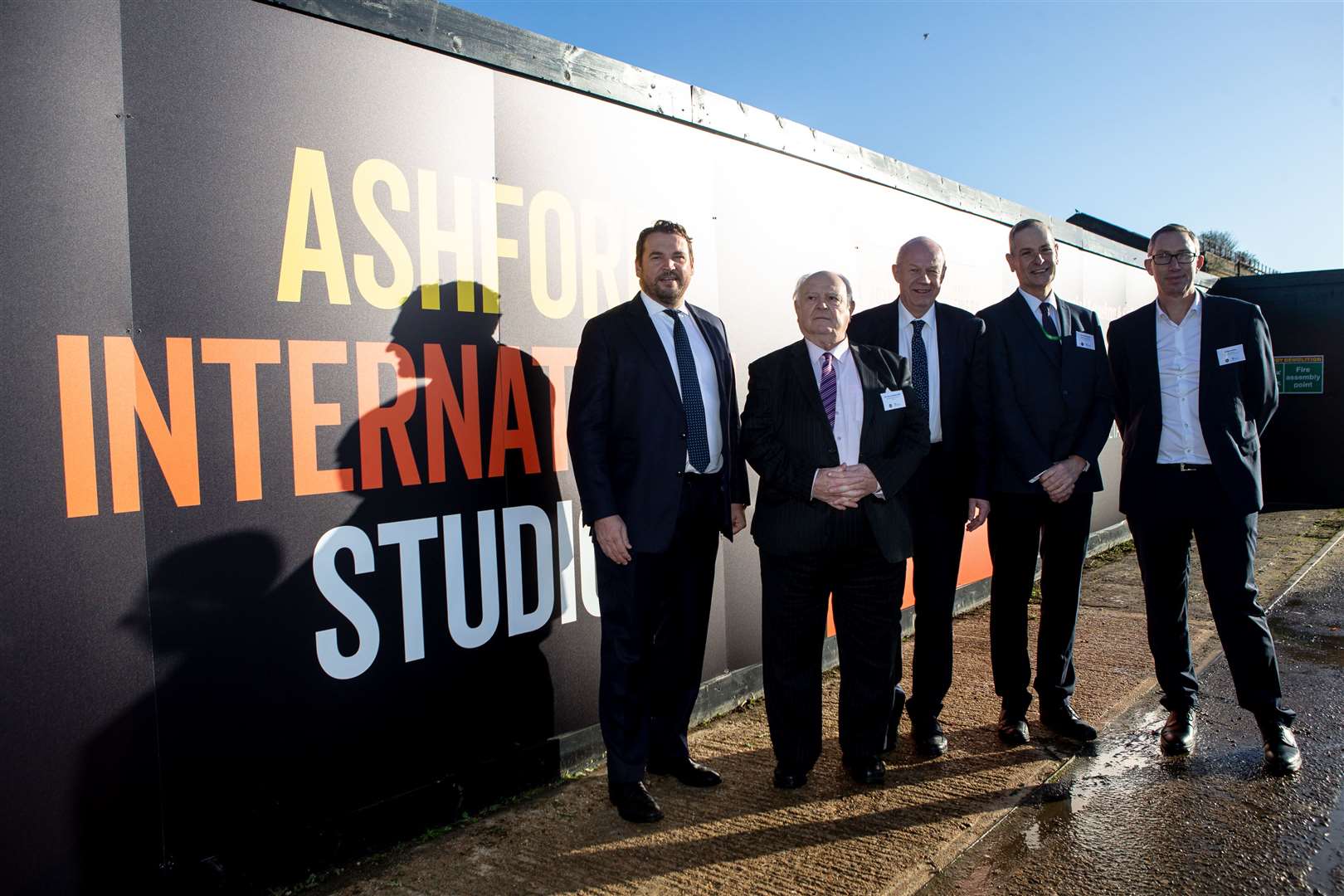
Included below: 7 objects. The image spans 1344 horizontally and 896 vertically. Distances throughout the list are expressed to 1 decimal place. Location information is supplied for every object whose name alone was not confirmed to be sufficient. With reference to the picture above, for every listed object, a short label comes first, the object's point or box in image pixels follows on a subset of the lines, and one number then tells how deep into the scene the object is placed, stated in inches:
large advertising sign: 88.1
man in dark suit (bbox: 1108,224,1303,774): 135.8
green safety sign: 406.3
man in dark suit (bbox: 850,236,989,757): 140.7
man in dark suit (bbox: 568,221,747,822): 121.7
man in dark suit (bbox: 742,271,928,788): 125.0
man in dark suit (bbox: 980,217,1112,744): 142.3
